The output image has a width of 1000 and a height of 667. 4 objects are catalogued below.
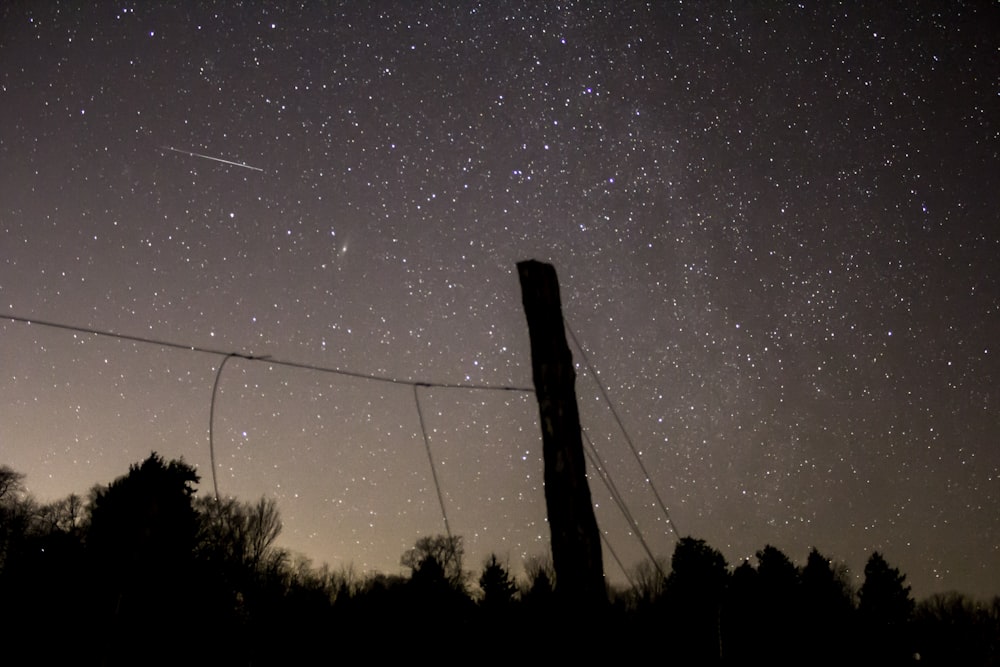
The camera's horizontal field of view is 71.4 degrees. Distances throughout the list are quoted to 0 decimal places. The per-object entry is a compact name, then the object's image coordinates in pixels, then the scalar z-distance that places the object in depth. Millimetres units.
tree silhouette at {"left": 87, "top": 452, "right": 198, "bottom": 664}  13828
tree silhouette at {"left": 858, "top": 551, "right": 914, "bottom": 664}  26734
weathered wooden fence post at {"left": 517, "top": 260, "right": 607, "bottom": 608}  5145
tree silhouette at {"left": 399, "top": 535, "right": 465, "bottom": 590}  25438
